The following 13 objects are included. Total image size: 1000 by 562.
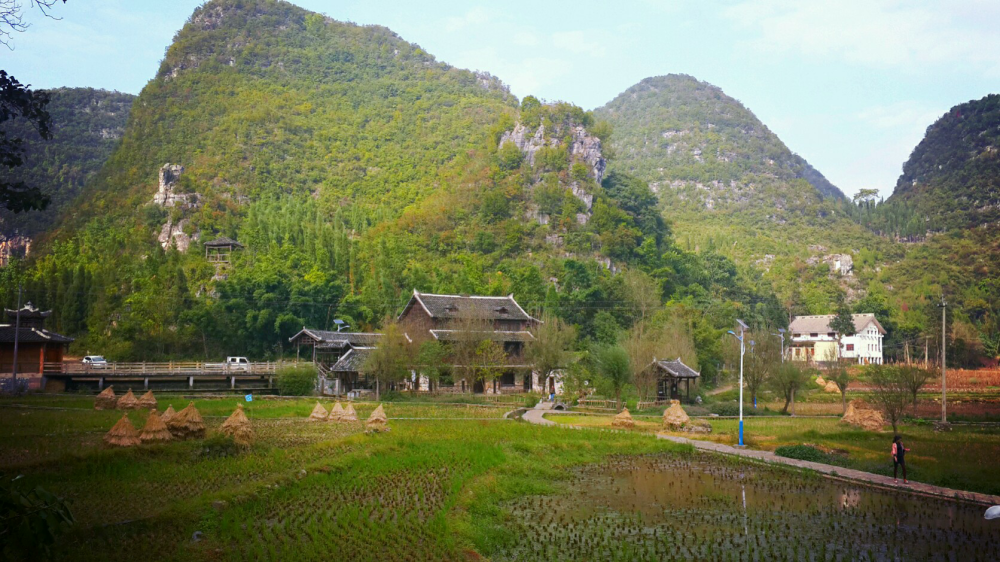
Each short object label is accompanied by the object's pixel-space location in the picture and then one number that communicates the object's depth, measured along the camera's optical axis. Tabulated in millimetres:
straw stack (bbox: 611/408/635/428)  32156
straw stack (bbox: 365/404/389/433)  27172
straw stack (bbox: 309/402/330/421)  31480
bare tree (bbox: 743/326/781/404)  42656
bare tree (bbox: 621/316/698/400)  45312
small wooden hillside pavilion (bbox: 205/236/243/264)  74938
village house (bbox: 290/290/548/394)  49156
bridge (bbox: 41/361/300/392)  43094
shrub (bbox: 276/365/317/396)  45406
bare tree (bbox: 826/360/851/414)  41000
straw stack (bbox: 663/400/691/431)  31656
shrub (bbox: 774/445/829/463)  22484
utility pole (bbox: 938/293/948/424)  32059
